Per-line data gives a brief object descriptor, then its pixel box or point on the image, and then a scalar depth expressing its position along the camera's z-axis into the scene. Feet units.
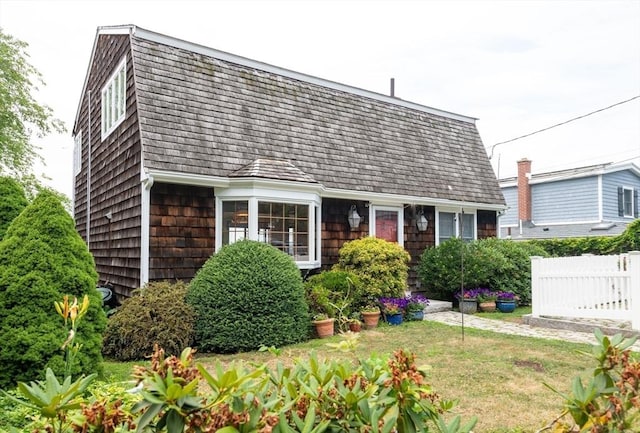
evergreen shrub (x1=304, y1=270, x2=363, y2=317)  25.34
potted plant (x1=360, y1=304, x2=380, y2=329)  26.84
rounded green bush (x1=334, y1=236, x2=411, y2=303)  28.68
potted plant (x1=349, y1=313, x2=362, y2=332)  25.62
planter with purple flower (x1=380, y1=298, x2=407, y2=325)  28.19
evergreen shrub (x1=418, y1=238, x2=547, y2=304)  34.32
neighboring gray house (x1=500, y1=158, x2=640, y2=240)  61.16
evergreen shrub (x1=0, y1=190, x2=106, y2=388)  13.09
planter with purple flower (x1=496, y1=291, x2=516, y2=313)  33.35
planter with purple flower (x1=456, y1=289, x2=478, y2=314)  33.35
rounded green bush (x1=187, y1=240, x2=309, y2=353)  21.09
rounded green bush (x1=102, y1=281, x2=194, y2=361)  19.86
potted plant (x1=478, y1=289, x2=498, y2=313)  33.40
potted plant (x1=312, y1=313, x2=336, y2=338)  23.91
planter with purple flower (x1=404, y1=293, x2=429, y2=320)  29.40
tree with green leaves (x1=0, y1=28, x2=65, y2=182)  49.52
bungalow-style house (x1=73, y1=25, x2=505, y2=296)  25.98
